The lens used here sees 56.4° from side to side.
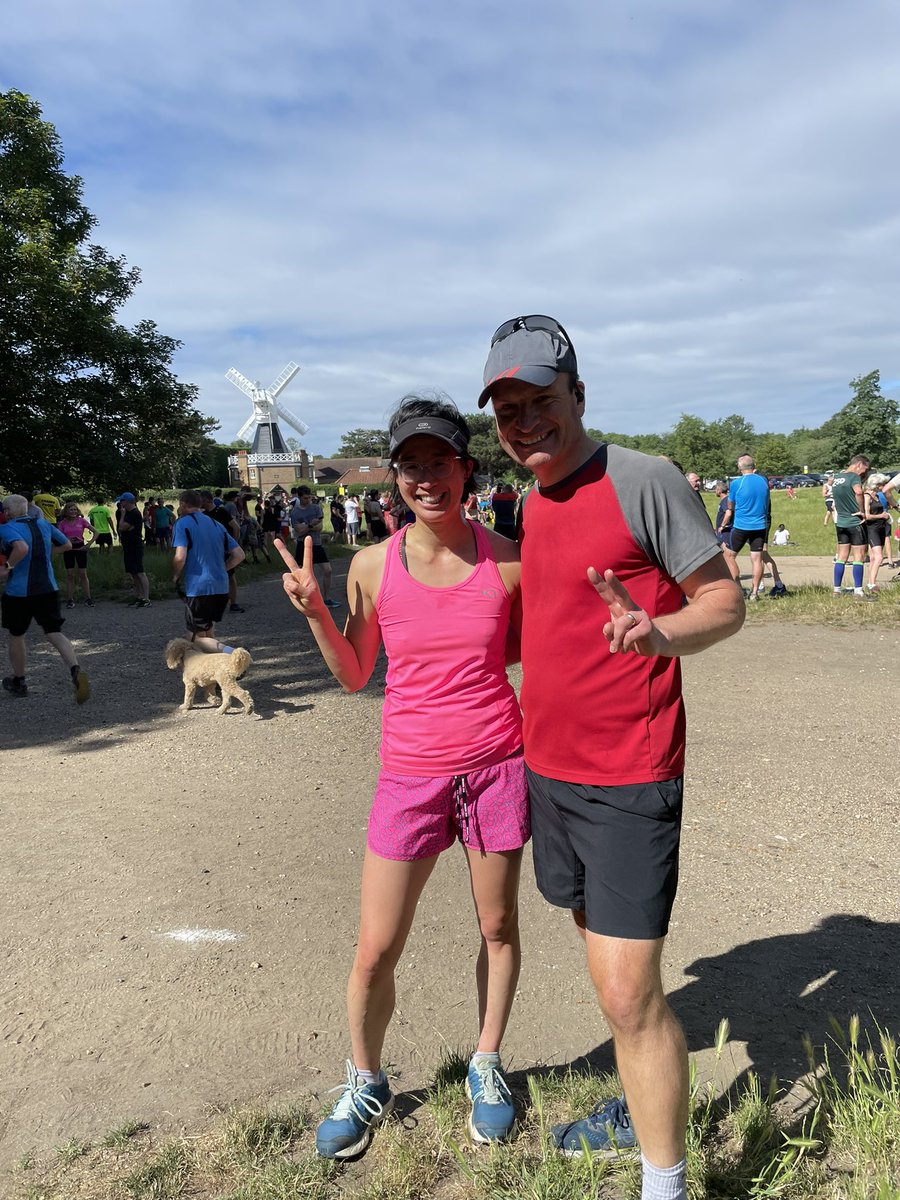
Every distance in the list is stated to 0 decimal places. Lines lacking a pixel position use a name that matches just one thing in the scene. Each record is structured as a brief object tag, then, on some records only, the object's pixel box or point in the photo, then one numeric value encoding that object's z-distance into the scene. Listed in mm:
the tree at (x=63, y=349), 20484
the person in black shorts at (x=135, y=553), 14539
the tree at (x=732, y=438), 106875
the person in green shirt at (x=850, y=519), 11695
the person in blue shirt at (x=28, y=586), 8070
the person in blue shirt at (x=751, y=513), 11810
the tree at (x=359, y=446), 147625
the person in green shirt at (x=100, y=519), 19797
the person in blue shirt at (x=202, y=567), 8445
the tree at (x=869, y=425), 80188
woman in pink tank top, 2359
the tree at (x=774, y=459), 116375
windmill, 101875
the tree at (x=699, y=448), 104688
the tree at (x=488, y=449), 77962
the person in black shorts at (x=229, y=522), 13930
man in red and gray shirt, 1931
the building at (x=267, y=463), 98000
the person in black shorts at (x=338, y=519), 30672
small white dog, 7777
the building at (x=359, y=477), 117000
